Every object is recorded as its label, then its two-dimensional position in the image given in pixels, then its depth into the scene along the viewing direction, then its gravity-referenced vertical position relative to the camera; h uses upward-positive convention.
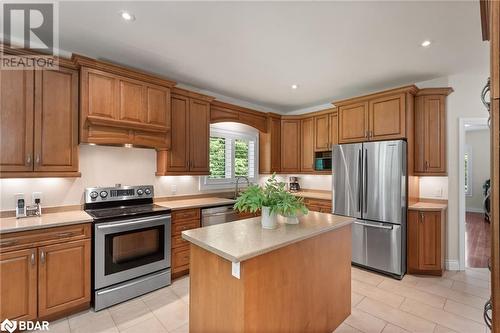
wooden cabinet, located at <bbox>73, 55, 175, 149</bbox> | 2.67 +0.75
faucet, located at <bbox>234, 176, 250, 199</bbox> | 4.50 -0.36
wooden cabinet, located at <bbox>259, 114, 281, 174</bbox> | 4.96 +0.45
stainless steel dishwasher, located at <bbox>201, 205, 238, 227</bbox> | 3.47 -0.71
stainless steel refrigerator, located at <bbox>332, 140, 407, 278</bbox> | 3.25 -0.46
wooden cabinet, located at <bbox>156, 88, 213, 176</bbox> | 3.47 +0.46
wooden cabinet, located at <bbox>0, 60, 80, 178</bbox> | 2.31 +0.46
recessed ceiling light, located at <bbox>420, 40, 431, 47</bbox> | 2.55 +1.34
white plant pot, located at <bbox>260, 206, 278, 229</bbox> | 1.99 -0.42
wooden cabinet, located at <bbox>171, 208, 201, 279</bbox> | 3.17 -0.96
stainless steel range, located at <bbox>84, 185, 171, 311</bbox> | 2.52 -0.87
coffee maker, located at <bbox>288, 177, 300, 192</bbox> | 5.28 -0.37
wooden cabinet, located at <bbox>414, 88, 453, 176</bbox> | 3.50 +0.53
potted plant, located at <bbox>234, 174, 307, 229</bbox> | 1.93 -0.28
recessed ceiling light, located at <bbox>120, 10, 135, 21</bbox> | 2.11 +1.35
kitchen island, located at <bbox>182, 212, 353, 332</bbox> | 1.51 -0.78
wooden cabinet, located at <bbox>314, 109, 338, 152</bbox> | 4.48 +0.71
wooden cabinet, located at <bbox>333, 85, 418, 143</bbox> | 3.40 +0.80
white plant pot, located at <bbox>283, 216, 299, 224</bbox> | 2.15 -0.46
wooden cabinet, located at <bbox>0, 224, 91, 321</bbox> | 2.08 -0.99
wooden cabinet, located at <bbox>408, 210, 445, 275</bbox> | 3.28 -1.00
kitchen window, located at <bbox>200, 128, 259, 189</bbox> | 4.28 +0.20
